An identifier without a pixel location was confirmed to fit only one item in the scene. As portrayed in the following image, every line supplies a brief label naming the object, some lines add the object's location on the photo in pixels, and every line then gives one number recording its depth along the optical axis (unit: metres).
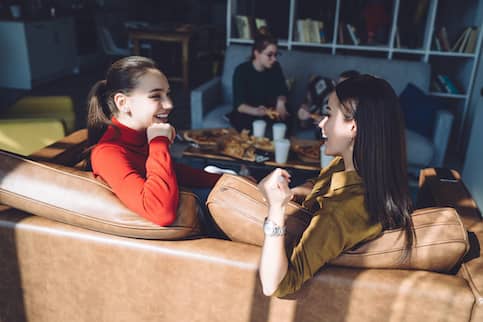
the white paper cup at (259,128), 2.87
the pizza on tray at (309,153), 2.59
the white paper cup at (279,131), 2.77
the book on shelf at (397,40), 4.18
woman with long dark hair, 1.06
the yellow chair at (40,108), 3.12
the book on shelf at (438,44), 4.05
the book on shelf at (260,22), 4.43
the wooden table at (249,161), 2.53
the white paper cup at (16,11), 5.95
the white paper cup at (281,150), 2.49
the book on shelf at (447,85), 4.01
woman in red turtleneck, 1.21
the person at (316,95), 3.57
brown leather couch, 1.08
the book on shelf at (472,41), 3.88
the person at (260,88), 3.41
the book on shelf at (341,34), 4.24
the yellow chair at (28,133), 2.48
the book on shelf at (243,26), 4.35
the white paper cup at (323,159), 2.43
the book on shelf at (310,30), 4.27
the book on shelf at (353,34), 4.23
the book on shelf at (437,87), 4.07
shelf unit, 4.00
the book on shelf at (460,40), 3.91
